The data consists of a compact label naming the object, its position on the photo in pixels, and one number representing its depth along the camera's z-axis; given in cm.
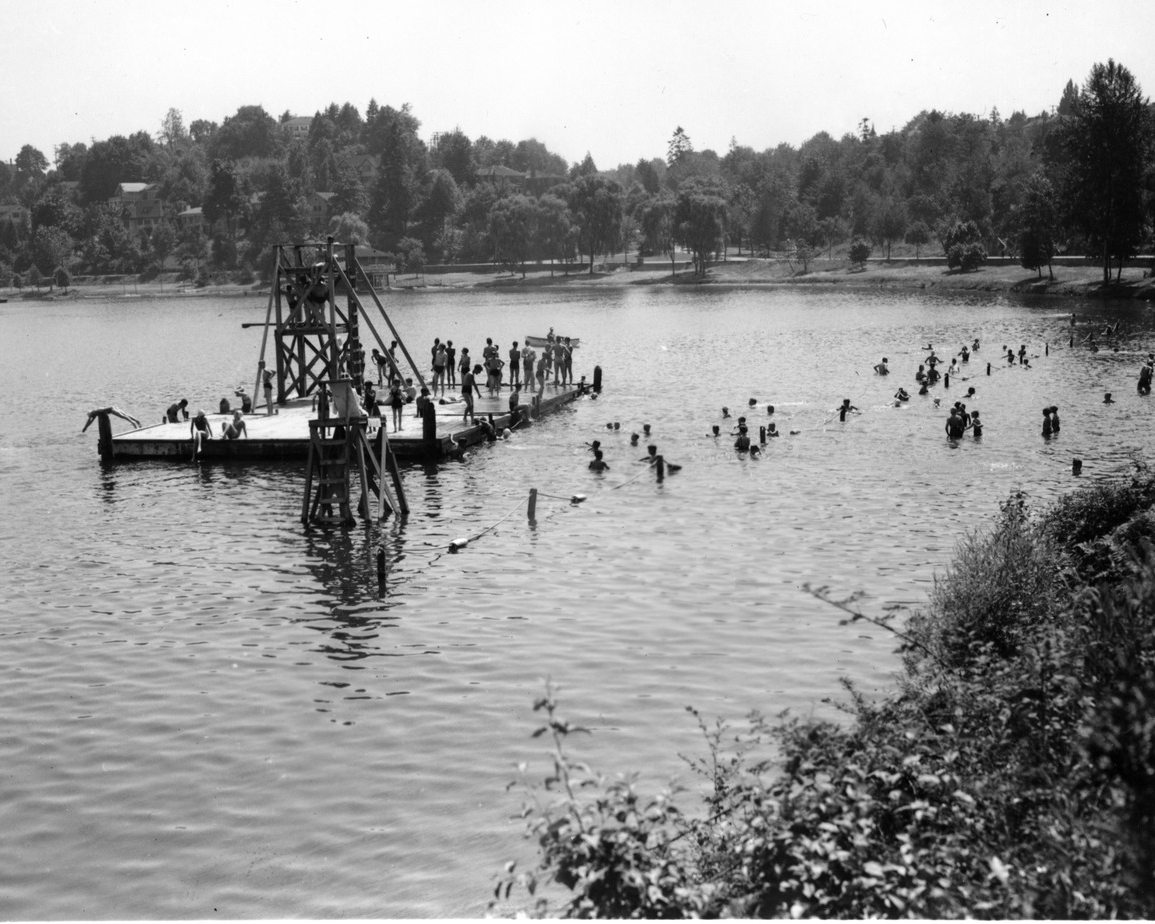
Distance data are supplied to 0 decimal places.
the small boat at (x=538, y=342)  5131
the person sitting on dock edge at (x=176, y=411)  4406
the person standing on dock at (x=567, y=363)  5341
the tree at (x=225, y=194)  19288
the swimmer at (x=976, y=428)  4147
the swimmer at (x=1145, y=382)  5122
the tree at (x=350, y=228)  18350
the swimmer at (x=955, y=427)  4112
